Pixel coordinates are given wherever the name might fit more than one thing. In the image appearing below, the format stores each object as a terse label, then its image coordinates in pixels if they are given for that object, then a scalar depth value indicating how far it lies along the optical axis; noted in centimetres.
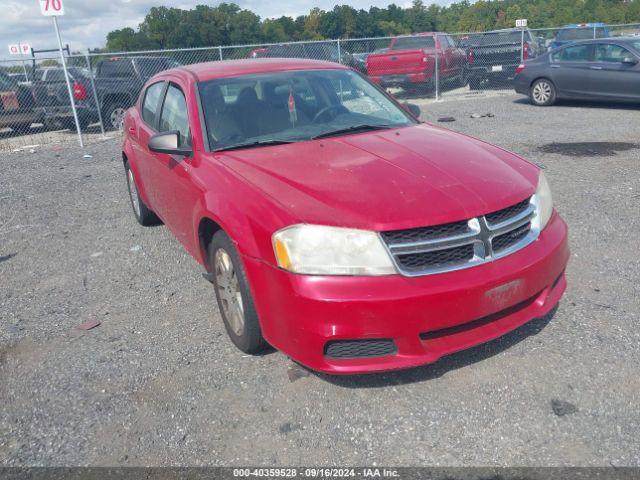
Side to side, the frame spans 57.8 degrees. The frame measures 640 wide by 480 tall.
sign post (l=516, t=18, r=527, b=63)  1643
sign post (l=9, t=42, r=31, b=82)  3084
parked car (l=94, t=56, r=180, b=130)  1365
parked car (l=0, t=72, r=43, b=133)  1368
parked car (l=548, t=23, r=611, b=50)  1925
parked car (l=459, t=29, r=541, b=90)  1659
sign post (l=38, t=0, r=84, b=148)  1074
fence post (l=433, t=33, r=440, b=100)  1616
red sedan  272
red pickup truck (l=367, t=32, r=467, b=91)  1616
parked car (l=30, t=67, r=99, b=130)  1342
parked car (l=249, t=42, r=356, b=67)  1636
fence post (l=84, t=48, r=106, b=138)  1309
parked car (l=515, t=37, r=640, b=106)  1185
